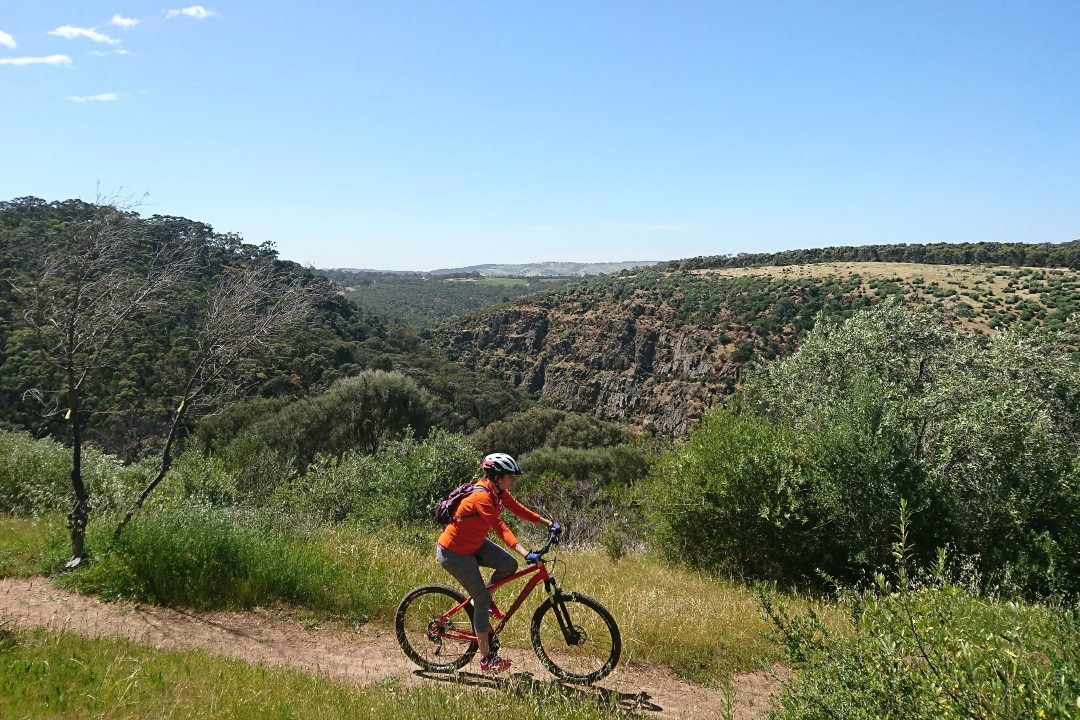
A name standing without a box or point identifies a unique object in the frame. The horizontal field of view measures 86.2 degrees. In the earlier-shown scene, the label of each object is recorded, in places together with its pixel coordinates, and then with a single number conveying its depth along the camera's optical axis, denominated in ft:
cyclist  16.75
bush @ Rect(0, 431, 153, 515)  38.32
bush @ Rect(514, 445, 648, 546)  61.98
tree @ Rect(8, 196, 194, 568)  24.75
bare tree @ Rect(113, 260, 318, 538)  27.86
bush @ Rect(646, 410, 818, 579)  33.45
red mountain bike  17.37
